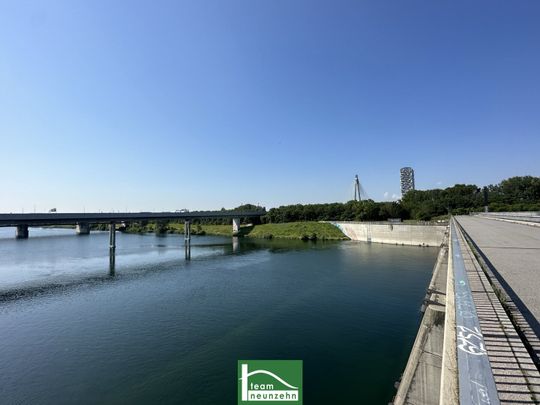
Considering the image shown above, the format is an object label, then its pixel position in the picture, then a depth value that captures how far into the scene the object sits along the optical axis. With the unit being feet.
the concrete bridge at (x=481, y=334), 9.50
